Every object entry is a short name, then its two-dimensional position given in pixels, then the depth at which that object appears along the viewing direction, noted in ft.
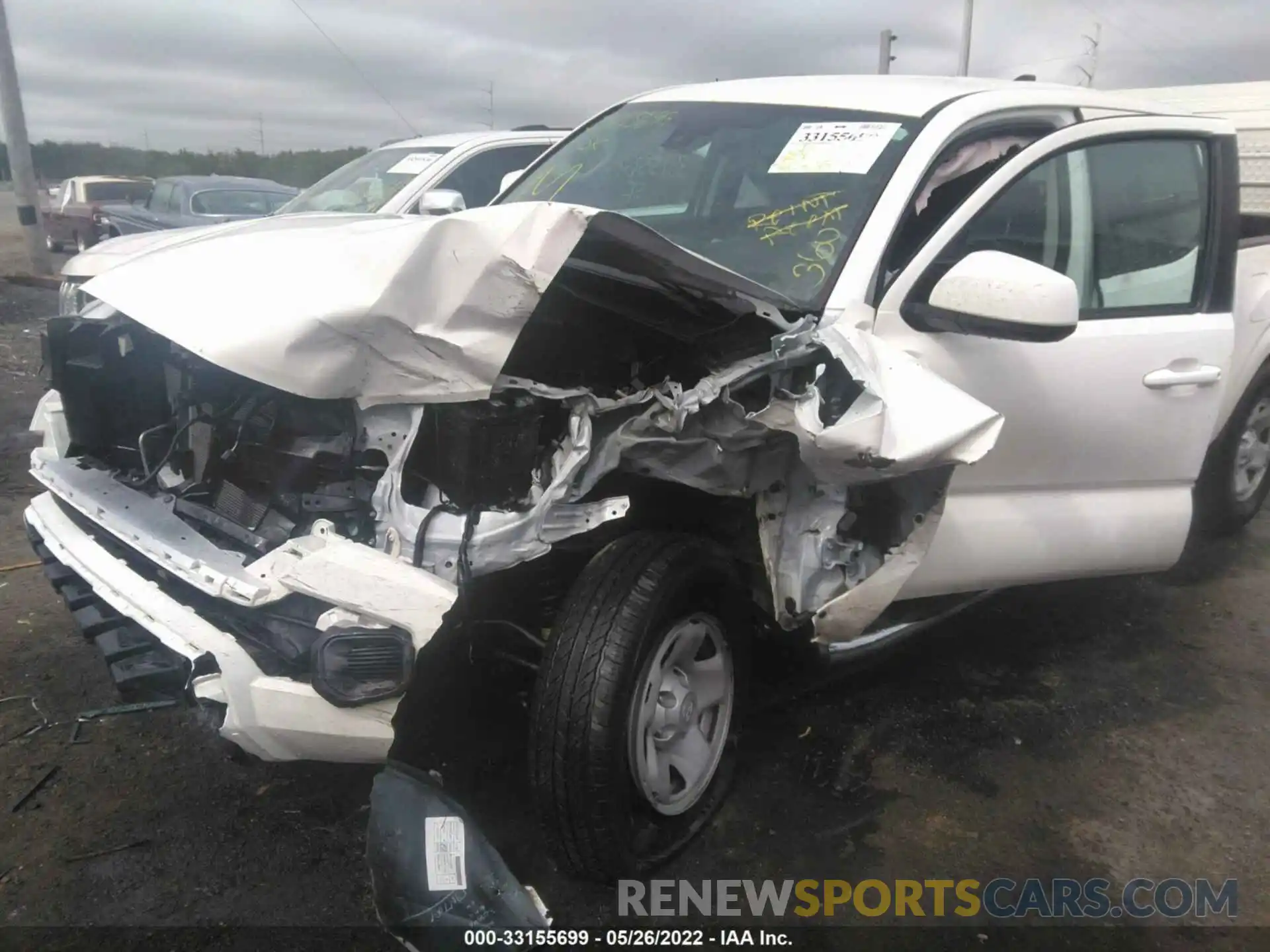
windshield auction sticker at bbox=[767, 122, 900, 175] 9.47
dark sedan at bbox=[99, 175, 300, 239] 33.76
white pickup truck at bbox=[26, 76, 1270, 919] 6.92
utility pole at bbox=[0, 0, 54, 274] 40.34
